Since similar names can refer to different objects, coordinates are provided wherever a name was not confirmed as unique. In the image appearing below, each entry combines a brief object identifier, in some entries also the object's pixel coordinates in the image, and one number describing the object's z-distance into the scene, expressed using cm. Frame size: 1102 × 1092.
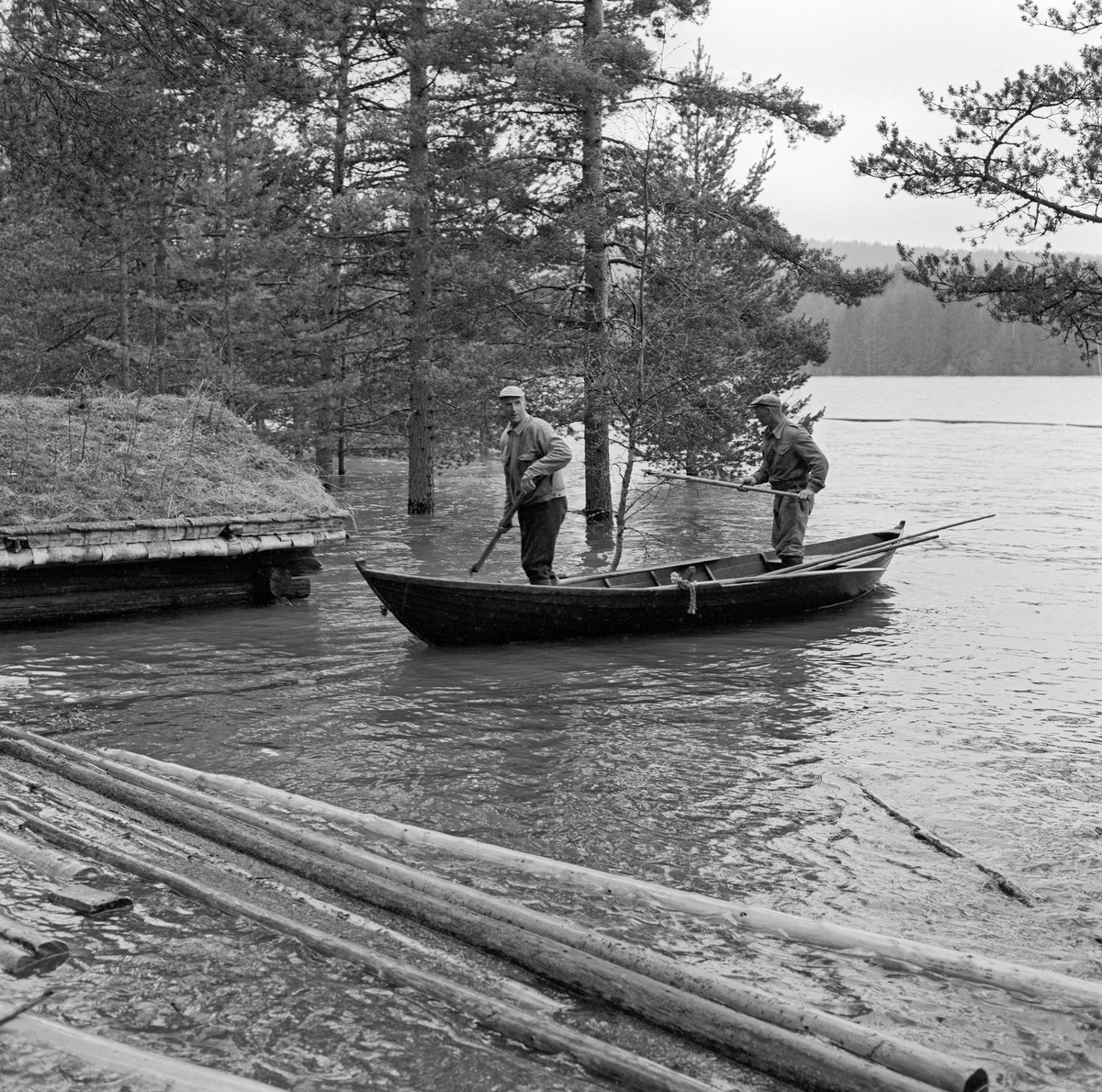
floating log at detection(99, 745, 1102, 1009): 412
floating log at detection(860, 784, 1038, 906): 548
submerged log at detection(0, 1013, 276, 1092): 334
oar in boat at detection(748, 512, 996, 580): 1335
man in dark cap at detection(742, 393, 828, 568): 1293
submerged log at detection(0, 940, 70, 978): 405
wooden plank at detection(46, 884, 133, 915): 472
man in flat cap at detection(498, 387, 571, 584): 1104
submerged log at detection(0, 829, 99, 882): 476
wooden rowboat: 1069
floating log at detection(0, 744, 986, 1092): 338
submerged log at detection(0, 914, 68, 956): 405
